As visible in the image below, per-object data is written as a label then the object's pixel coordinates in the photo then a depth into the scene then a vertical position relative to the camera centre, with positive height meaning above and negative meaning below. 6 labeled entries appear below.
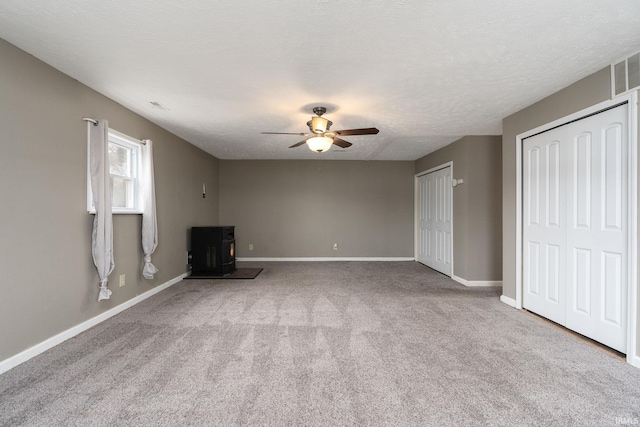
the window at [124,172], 3.32 +0.53
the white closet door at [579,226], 2.32 -0.13
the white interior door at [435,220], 5.23 -0.14
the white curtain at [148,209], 3.58 +0.07
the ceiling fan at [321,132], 3.20 +0.95
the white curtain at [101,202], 2.72 +0.12
